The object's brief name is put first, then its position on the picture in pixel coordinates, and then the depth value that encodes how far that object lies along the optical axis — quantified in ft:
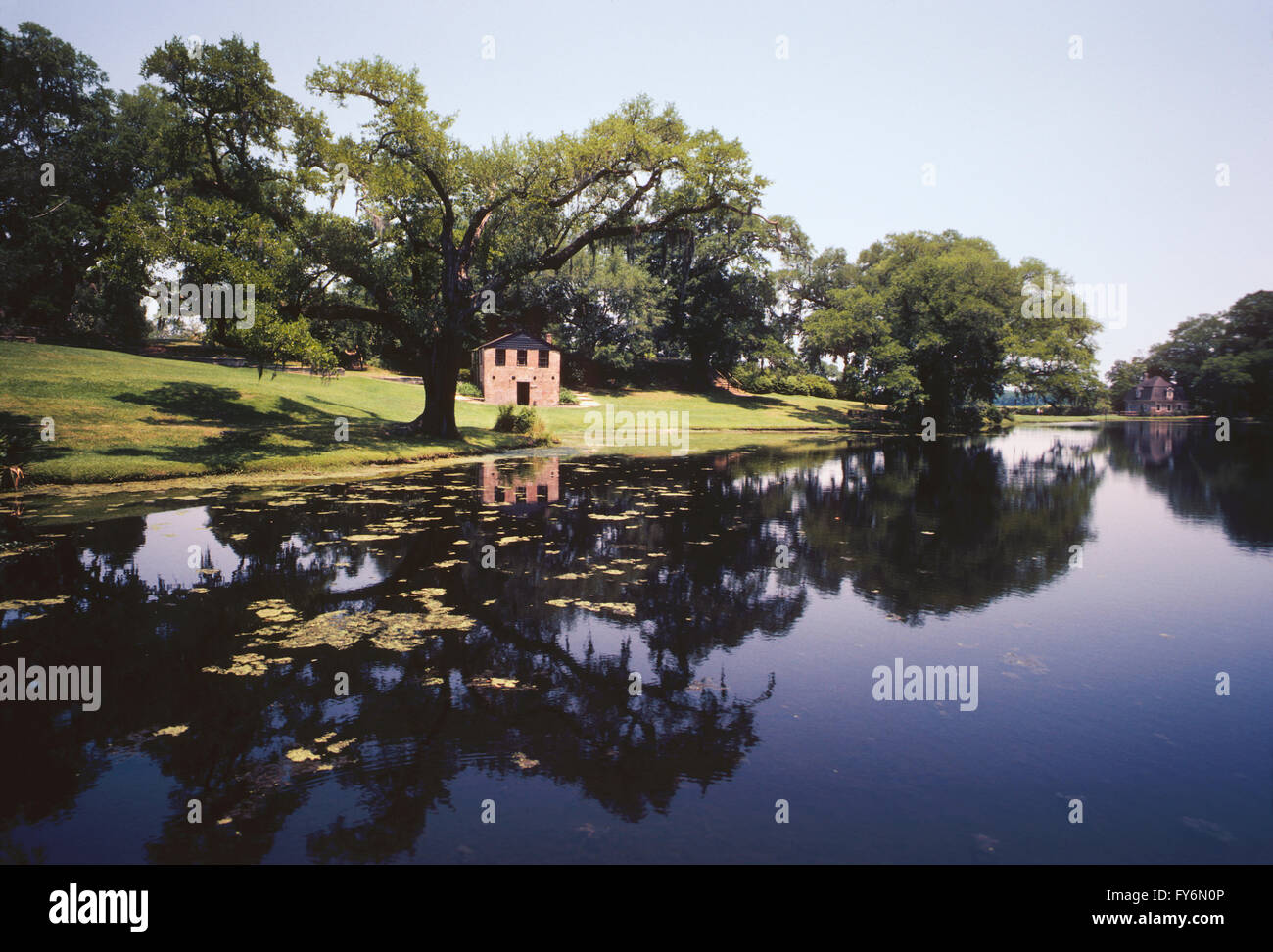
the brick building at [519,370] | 188.34
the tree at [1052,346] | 201.46
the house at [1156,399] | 350.02
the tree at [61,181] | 156.56
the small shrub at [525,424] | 119.14
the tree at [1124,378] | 383.04
